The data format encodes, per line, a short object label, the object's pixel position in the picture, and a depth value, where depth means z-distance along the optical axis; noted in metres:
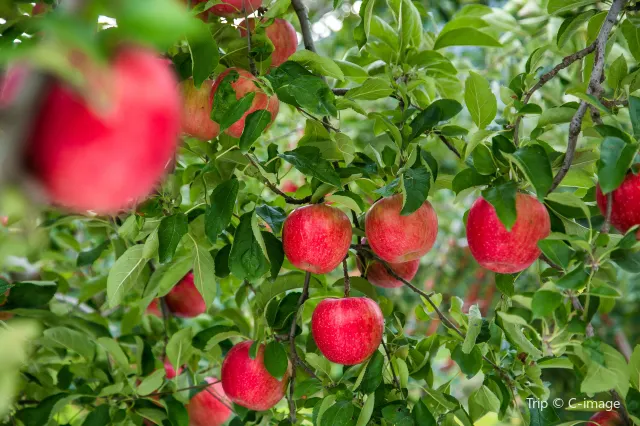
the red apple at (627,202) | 0.78
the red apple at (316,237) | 0.96
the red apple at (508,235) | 0.86
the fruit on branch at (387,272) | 1.16
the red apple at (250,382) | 1.07
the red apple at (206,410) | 1.40
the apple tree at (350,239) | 0.80
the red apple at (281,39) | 1.08
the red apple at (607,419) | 0.90
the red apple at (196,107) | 0.98
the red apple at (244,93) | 0.94
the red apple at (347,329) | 0.99
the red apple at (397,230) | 0.97
